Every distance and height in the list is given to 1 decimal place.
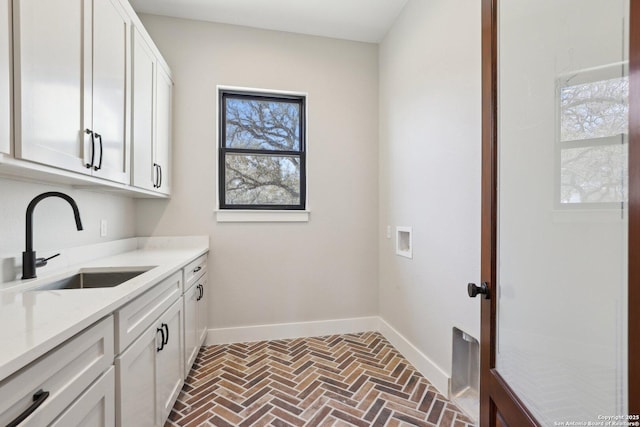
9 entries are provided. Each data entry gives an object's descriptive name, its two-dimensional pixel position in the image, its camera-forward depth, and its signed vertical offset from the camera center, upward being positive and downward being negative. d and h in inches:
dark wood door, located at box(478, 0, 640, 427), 24.1 -0.3
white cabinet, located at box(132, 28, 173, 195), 76.2 +28.6
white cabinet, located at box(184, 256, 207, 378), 78.8 -29.7
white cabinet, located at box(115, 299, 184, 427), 43.4 -29.5
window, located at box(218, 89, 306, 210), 115.8 +25.8
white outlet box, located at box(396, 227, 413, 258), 98.6 -10.3
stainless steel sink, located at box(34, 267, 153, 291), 63.9 -14.7
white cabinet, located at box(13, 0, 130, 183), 40.5 +22.4
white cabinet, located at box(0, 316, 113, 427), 24.3 -16.9
